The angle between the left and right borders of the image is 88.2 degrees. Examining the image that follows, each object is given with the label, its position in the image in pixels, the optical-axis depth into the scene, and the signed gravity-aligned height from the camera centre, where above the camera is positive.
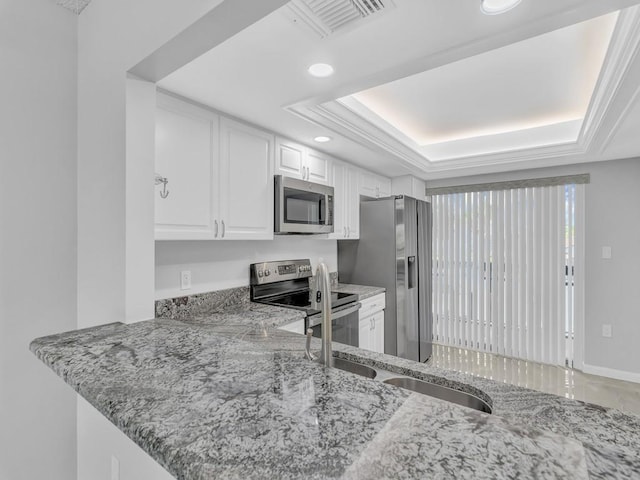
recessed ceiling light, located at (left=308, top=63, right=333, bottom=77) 1.58 +0.84
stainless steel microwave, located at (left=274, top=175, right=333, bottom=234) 2.50 +0.29
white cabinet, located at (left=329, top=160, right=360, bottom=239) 3.23 +0.41
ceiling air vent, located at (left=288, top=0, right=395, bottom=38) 1.16 +0.84
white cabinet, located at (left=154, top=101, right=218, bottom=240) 1.78 +0.42
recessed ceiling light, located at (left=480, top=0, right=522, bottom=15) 1.13 +0.81
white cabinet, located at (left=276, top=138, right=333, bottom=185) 2.58 +0.67
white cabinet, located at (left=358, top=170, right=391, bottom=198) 3.68 +0.67
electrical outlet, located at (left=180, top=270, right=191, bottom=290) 2.13 -0.24
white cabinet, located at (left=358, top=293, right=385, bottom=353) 2.98 -0.78
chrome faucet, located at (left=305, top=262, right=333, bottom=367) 1.02 -0.24
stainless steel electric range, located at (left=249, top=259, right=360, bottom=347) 2.54 -0.48
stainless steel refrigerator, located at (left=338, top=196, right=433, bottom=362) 3.35 -0.25
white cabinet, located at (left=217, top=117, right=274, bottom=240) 2.12 +0.41
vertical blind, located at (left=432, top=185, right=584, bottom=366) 3.70 -0.37
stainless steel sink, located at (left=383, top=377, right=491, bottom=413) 1.07 -0.52
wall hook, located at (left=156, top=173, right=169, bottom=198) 1.76 +0.32
